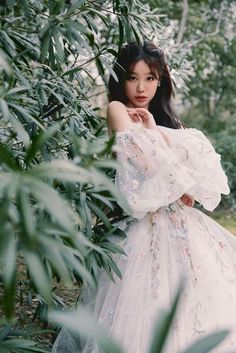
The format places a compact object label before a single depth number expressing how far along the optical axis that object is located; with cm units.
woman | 199
